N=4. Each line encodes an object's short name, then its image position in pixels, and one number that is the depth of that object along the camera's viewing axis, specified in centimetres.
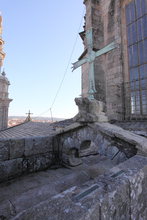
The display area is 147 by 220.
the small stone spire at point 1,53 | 2364
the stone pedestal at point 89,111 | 305
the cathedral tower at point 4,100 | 2117
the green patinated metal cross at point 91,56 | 439
